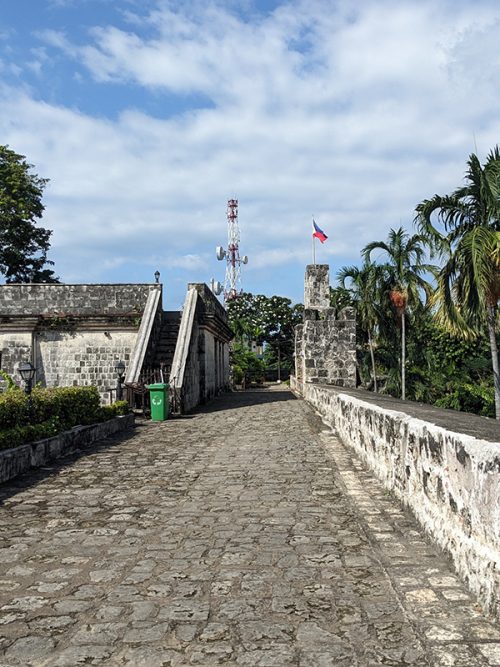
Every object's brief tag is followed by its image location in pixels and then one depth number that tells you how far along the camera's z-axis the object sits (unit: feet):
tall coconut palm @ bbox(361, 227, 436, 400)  108.99
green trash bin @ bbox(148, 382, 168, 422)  52.11
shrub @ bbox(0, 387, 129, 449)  29.30
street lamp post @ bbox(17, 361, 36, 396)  34.24
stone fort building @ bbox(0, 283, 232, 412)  67.97
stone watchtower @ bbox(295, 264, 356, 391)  66.18
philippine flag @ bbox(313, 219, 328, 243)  79.61
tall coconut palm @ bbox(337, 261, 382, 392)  111.09
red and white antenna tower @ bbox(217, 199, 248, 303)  202.49
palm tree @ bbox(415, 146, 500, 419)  52.80
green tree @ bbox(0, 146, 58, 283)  104.22
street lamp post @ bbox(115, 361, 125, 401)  54.65
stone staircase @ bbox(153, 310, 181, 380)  62.69
